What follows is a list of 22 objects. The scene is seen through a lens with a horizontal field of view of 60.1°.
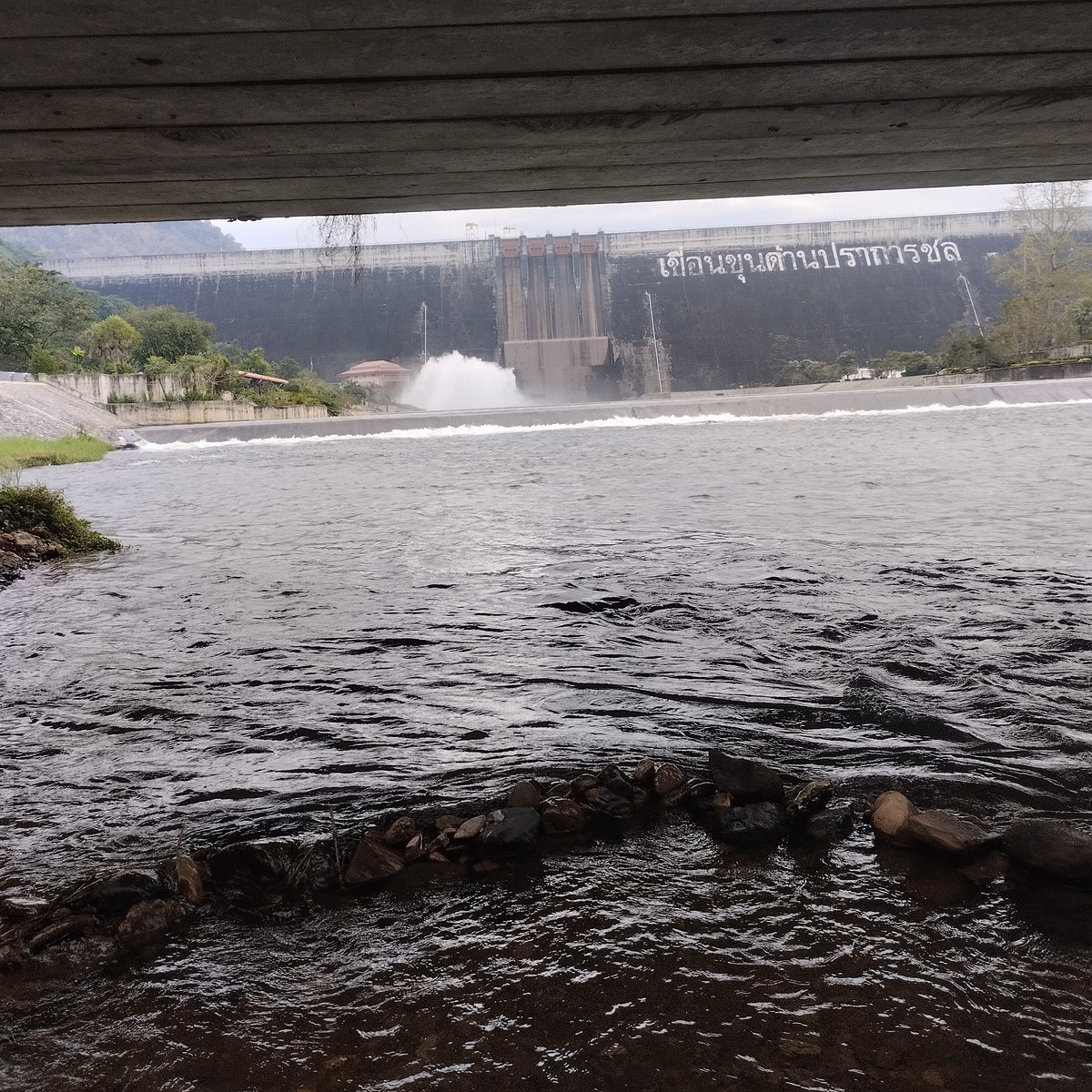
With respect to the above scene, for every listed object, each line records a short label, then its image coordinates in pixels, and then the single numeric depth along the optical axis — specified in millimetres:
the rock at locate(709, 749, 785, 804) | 2857
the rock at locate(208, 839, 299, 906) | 2555
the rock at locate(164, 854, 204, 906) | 2523
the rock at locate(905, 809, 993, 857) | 2506
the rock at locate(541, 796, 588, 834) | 2852
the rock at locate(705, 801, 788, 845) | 2711
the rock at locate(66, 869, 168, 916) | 2424
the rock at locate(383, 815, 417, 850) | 2781
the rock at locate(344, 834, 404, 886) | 2602
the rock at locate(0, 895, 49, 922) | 2398
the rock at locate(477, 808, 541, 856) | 2713
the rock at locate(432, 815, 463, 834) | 2808
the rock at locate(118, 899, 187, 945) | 2312
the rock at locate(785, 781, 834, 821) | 2771
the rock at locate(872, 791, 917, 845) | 2637
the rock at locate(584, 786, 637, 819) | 2926
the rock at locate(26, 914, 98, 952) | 2279
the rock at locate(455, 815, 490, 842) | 2754
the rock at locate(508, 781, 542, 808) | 2953
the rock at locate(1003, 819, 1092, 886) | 2342
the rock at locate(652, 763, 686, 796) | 3037
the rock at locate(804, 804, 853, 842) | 2695
